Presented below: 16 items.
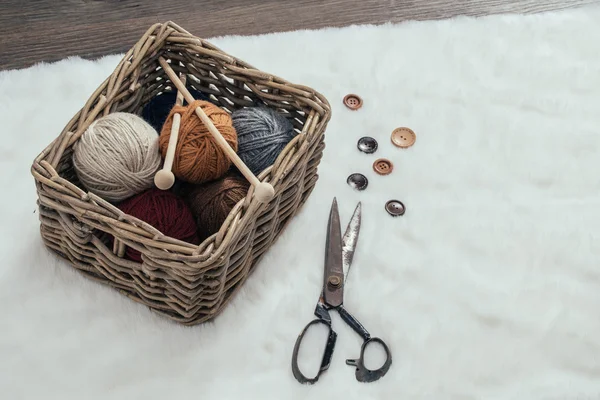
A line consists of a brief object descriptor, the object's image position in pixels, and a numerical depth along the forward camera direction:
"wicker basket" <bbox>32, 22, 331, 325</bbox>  0.90
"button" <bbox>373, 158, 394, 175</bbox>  1.19
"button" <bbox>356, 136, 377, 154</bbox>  1.22
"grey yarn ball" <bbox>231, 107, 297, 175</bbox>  1.02
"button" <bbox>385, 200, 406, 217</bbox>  1.15
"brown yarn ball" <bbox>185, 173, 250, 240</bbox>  0.99
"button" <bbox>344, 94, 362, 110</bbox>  1.27
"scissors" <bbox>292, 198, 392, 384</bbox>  1.00
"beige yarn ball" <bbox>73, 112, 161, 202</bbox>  0.95
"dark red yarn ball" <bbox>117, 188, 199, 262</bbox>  0.95
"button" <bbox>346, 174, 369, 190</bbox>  1.17
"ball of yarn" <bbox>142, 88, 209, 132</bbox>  1.09
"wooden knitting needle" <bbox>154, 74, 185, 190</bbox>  0.94
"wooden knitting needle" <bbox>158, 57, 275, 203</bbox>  0.92
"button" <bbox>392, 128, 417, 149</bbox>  1.23
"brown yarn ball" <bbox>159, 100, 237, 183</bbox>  0.98
